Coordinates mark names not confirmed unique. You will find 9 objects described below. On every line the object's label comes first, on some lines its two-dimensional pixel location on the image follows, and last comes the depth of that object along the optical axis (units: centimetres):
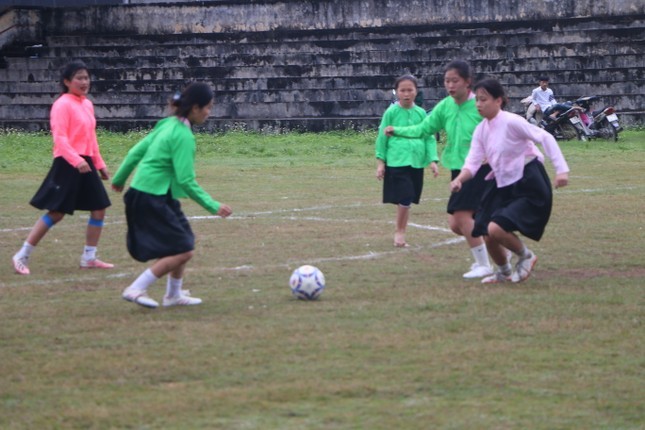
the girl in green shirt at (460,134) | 1778
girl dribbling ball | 1490
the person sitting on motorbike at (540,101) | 4875
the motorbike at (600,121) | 4700
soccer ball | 1538
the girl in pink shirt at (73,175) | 1900
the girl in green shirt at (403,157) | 2142
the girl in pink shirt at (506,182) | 1639
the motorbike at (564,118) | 4772
